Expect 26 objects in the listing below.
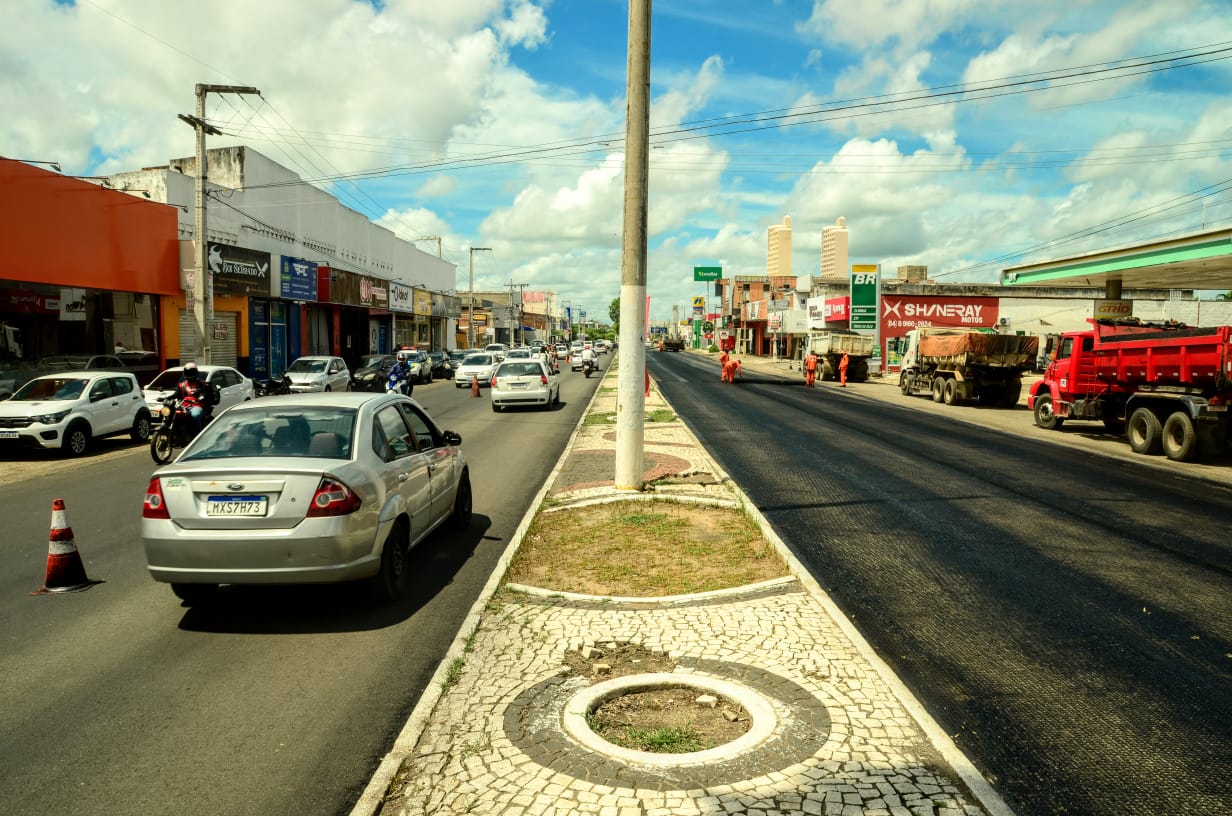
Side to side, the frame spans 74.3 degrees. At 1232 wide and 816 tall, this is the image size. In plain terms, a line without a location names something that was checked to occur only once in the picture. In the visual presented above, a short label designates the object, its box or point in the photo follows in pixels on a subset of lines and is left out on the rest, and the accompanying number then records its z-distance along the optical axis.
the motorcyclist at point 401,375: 21.78
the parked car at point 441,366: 44.34
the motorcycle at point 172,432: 14.12
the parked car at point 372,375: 32.38
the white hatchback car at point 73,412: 14.52
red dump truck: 15.12
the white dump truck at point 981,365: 28.42
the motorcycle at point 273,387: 21.34
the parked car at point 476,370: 35.81
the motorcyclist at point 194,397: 14.45
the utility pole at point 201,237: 22.64
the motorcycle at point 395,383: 21.62
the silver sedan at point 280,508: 5.67
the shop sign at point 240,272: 29.94
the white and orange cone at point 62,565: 6.73
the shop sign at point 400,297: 51.87
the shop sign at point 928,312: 54.88
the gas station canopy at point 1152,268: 19.09
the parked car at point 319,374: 26.51
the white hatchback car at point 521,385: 24.05
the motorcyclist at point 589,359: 47.06
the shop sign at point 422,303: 58.66
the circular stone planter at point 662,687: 3.91
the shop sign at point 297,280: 35.50
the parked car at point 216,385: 18.55
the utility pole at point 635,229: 10.33
